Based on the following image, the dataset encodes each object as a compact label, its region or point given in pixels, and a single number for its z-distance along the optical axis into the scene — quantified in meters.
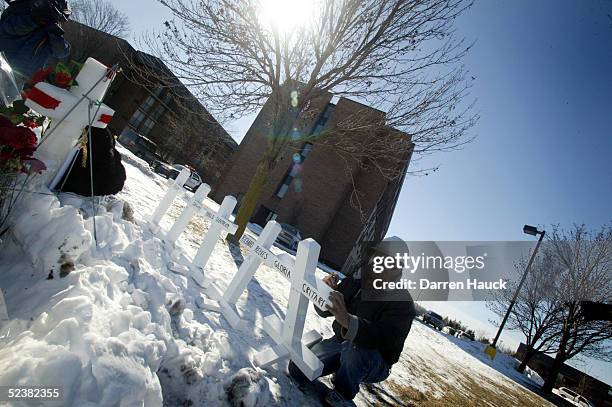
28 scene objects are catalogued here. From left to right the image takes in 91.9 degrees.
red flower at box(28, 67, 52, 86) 2.34
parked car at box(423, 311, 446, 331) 27.50
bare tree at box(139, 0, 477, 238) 6.69
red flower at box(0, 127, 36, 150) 1.81
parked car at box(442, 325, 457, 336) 26.34
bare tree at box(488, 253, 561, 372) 17.02
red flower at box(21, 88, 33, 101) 2.31
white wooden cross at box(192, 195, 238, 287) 3.86
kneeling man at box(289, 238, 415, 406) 2.32
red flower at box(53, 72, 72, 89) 2.38
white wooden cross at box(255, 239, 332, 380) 2.44
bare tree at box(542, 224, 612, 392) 15.09
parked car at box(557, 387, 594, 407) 16.89
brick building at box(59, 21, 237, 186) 31.30
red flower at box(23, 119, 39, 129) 2.11
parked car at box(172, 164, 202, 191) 21.69
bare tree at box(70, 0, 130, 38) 29.70
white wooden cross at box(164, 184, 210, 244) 4.22
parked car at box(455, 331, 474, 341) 26.13
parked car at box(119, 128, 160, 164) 26.47
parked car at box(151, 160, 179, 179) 21.92
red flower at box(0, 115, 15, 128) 1.86
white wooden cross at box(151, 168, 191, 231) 4.55
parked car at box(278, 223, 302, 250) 18.93
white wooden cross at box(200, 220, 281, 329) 3.12
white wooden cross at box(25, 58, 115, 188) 2.36
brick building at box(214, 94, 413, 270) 23.66
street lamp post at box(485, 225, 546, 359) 16.23
